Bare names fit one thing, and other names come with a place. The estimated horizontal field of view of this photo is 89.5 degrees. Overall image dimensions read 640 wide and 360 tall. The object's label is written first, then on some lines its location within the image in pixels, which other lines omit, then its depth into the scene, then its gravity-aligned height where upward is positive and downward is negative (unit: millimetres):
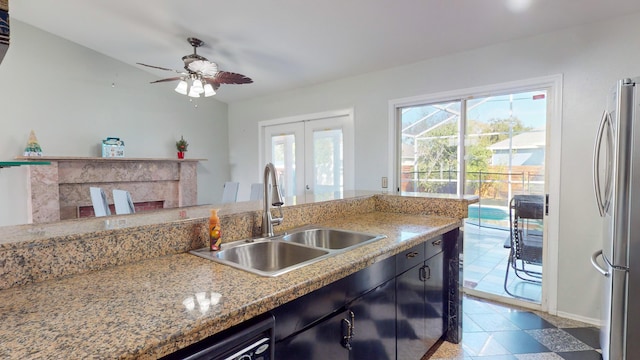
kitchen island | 658 -341
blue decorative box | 4273 +328
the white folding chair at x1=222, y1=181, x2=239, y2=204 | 4578 -285
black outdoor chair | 2836 -592
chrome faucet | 1526 -136
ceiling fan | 3100 +953
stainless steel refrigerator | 1655 -281
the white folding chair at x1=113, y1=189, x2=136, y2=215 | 3051 -289
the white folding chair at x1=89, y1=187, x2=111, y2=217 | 3230 -303
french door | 4074 +291
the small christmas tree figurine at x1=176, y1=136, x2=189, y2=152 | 4984 +416
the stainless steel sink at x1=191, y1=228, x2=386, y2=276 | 1373 -360
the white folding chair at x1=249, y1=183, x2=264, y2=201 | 4324 -256
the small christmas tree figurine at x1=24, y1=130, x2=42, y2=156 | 3658 +278
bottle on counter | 1351 -257
